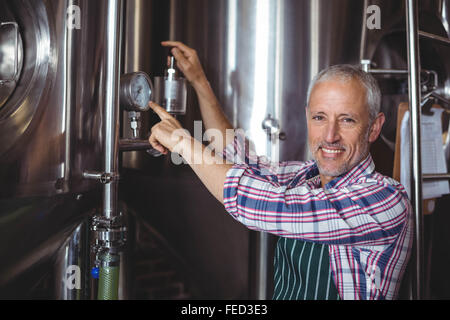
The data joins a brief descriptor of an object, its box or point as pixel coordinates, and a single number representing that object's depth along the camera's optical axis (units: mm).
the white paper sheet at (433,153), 1685
